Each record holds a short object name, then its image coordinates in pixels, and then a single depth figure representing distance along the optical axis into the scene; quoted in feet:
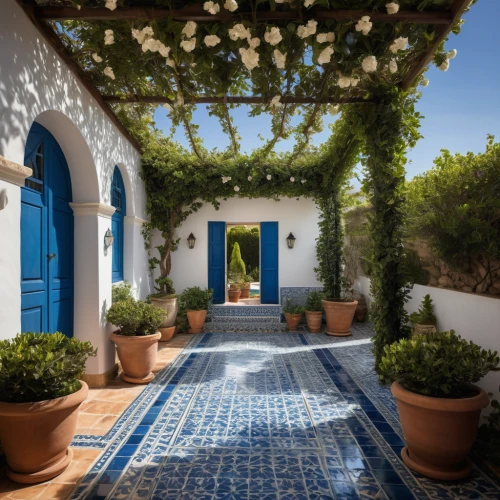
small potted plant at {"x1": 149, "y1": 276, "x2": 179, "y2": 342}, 24.32
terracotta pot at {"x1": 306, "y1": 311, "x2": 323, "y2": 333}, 26.89
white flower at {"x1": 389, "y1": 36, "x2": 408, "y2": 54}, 10.14
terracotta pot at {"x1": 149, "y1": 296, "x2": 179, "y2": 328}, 24.95
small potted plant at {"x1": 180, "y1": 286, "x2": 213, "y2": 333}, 26.68
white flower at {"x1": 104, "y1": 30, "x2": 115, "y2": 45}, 10.27
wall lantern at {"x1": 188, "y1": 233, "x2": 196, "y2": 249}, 29.66
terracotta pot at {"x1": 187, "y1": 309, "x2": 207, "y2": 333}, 26.63
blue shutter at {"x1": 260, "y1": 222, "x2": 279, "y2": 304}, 30.22
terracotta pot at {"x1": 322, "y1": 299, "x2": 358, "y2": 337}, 25.40
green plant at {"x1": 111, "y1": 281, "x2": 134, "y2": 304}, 18.30
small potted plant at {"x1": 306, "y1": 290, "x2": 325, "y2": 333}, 26.91
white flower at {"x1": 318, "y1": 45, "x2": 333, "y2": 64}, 9.99
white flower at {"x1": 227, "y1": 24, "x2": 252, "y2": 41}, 9.55
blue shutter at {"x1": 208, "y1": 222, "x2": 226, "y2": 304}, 29.99
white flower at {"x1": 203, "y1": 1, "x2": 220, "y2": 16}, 8.84
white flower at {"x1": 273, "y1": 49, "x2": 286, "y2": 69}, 10.28
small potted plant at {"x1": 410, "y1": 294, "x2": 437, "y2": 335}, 14.41
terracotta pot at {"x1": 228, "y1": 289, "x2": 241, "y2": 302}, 36.87
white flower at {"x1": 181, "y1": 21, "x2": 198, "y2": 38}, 9.61
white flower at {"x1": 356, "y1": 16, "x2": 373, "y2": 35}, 9.36
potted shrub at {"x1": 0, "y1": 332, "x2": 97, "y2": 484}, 8.26
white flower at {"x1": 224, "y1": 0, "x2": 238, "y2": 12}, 8.84
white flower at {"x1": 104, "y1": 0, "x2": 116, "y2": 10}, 8.95
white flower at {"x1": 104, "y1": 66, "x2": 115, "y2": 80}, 12.04
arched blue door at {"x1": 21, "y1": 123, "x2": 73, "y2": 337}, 11.89
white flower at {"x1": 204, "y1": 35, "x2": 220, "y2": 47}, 9.79
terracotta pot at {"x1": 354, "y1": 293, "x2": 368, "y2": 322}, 29.12
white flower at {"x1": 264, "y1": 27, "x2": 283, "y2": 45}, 9.57
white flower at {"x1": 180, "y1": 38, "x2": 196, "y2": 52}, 9.86
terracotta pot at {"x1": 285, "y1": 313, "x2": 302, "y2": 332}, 27.17
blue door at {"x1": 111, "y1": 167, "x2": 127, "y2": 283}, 20.07
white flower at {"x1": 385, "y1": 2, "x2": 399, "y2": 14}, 9.07
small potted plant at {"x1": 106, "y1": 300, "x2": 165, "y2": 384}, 15.48
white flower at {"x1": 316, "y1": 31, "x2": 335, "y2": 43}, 9.88
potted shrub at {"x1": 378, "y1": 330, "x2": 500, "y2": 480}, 8.44
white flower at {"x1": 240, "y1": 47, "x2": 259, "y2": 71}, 10.03
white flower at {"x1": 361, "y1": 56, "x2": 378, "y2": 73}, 10.50
